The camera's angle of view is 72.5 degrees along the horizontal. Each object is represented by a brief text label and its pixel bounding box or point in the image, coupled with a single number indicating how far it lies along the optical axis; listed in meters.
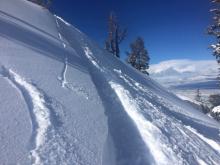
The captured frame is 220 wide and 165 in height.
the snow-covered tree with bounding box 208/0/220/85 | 9.40
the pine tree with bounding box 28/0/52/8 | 18.47
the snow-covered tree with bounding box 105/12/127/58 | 19.41
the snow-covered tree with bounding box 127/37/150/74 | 22.20
